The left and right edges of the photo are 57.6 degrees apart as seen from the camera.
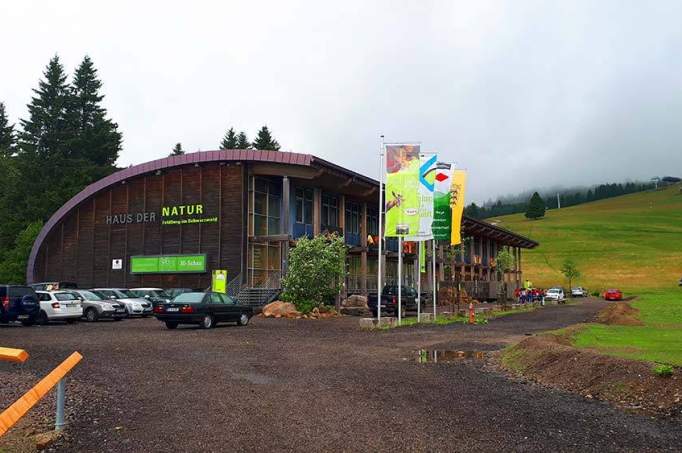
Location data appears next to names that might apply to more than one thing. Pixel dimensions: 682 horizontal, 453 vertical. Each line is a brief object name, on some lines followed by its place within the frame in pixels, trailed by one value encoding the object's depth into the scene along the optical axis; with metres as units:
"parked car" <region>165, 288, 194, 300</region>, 34.60
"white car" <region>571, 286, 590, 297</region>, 77.44
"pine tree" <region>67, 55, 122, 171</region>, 71.81
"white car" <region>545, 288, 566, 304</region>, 59.20
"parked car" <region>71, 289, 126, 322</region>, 29.55
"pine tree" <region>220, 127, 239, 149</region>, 91.56
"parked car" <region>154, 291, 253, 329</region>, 23.28
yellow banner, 32.34
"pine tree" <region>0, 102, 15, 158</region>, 94.81
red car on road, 60.44
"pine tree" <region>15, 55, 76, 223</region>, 65.19
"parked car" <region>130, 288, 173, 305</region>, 34.01
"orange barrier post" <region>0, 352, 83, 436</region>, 5.21
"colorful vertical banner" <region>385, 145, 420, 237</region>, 25.78
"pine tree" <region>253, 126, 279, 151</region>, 86.75
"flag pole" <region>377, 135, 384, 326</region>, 25.00
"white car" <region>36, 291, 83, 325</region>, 26.28
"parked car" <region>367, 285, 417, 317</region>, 33.66
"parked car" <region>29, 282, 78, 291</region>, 36.78
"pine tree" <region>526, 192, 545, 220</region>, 178.88
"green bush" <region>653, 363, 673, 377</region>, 8.92
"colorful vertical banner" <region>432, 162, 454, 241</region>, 28.42
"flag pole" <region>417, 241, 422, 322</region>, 30.21
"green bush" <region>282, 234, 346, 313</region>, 33.19
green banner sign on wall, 40.28
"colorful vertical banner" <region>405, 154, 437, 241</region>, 25.92
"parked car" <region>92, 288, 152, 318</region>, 31.95
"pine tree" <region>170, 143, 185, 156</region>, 94.42
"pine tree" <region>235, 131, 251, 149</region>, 91.25
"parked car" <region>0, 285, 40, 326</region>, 24.00
